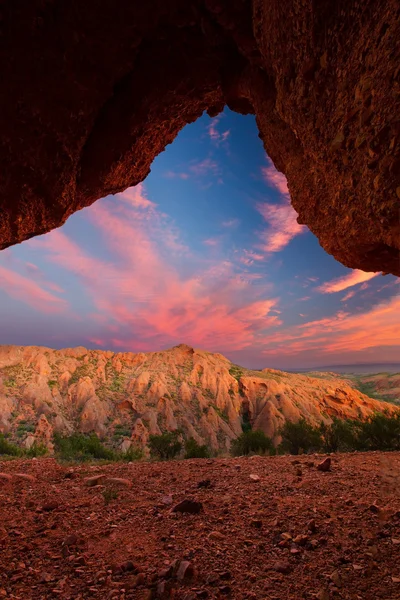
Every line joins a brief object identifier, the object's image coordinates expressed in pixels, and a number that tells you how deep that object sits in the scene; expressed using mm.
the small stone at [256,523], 3722
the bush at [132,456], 13447
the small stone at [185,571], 2797
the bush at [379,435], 11570
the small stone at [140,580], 2755
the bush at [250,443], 14984
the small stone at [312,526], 3473
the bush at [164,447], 14305
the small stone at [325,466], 6242
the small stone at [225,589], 2592
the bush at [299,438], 16016
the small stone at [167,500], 4732
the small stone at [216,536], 3496
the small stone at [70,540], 3502
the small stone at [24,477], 6008
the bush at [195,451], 11539
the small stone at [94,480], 5879
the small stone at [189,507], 4309
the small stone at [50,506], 4554
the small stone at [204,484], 5473
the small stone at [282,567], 2793
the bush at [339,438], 12867
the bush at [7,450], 15102
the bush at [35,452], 14239
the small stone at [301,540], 3242
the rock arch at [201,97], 2604
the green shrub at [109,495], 4946
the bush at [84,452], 14780
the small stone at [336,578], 2549
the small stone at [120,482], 5722
